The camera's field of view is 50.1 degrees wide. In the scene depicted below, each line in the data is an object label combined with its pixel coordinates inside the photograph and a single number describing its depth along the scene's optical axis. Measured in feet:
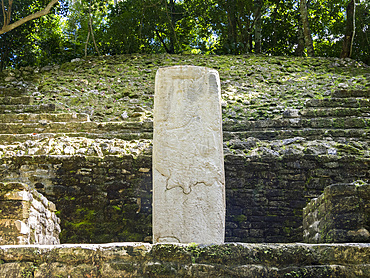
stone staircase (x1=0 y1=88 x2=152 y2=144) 22.76
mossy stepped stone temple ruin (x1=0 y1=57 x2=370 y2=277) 7.30
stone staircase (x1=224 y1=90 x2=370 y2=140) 21.89
